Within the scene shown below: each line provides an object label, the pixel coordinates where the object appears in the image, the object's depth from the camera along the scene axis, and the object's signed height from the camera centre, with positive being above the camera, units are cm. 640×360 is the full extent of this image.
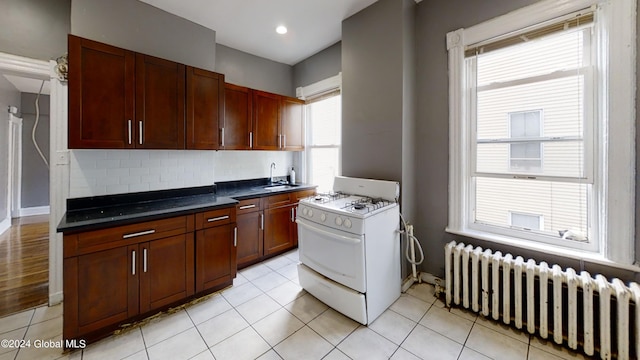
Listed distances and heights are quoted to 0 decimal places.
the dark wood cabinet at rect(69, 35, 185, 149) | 183 +70
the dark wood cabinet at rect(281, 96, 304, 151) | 357 +86
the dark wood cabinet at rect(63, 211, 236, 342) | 165 -73
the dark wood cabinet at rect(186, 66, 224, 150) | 242 +76
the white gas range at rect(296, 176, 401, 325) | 187 -61
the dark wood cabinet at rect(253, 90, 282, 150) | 322 +82
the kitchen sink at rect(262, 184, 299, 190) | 347 -11
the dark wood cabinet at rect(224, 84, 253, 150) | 292 +79
